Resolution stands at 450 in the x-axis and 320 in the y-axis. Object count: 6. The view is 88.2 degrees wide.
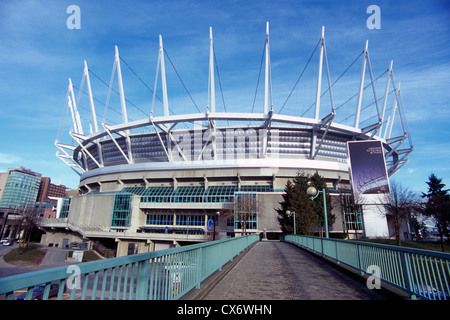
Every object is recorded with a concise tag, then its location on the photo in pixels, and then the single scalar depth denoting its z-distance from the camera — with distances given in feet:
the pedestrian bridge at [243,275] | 8.23
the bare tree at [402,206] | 100.09
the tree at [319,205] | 124.67
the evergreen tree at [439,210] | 102.78
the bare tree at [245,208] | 135.03
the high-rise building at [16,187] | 513.45
